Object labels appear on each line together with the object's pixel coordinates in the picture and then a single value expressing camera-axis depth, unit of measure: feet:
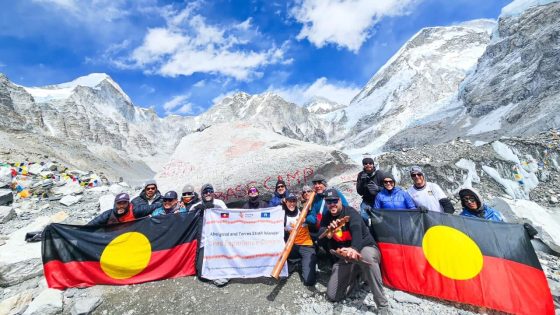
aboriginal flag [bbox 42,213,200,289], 18.34
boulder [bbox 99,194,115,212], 33.81
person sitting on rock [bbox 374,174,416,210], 18.70
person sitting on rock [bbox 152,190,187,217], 21.48
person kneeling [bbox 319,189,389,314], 14.88
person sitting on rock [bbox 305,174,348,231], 19.43
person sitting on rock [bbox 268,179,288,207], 22.21
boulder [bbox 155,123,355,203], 30.40
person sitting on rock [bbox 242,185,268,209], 21.84
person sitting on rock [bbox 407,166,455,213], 18.63
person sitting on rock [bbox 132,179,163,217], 22.62
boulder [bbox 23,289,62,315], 15.57
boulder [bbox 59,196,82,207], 39.64
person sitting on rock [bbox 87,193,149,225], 19.76
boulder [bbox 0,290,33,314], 15.83
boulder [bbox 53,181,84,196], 43.69
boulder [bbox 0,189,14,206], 37.20
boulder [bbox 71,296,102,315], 15.70
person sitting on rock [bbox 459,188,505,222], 17.49
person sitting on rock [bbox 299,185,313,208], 20.60
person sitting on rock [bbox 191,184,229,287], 18.44
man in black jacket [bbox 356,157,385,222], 20.57
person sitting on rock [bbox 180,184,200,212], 21.92
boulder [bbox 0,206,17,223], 31.22
